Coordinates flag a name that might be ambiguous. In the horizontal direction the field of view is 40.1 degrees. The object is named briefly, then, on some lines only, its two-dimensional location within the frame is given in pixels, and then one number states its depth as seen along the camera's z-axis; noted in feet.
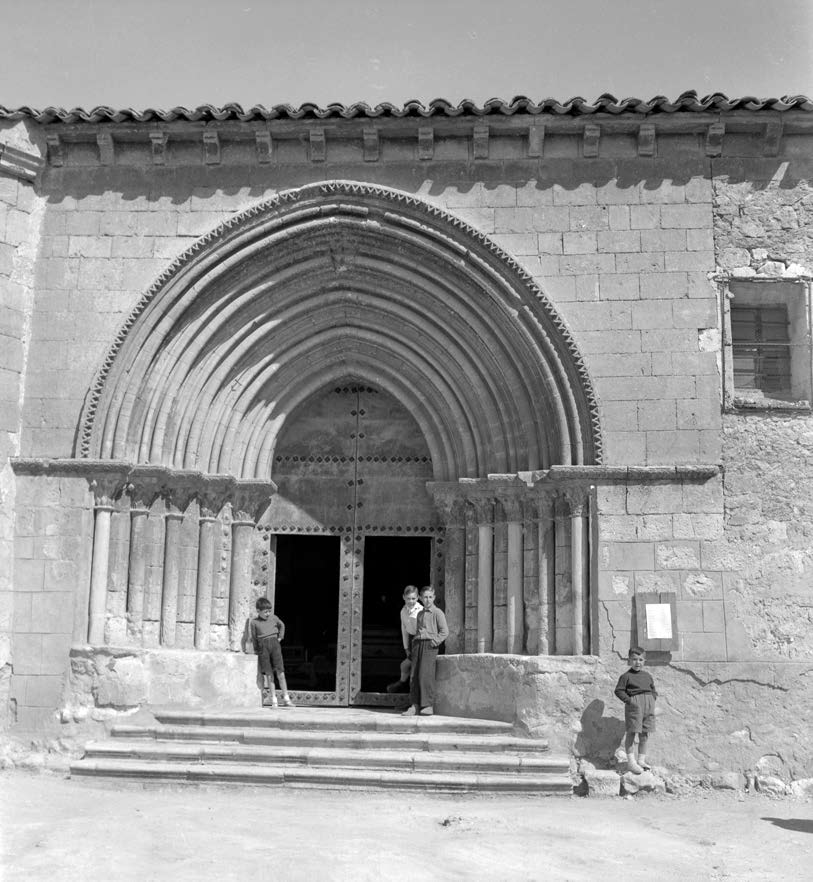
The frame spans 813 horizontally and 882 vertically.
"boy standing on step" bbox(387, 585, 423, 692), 35.73
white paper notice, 32.43
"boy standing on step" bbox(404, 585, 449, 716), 34.78
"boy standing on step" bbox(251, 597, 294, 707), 36.35
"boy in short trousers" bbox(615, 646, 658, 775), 31.09
